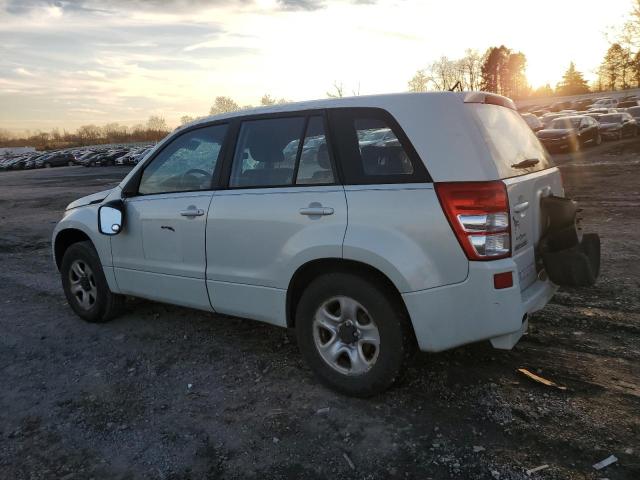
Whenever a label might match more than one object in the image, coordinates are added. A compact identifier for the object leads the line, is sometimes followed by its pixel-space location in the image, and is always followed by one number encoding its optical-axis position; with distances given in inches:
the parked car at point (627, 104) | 1845.5
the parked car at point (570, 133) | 908.0
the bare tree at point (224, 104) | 4111.7
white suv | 111.6
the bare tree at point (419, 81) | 3351.9
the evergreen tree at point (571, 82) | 4211.9
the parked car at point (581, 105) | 2171.6
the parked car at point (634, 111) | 1359.3
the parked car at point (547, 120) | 989.8
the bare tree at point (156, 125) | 5502.5
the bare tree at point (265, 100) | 3383.4
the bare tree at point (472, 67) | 4084.6
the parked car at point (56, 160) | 2380.7
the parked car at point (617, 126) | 1091.9
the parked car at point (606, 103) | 1993.1
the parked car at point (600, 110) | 1504.7
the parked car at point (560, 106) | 2158.6
